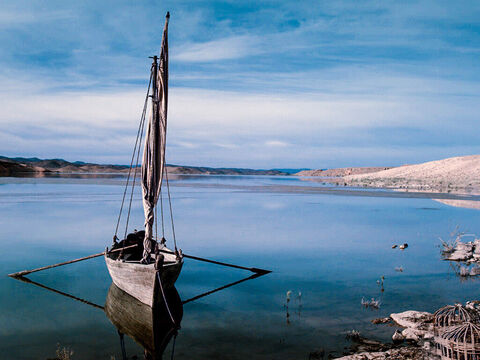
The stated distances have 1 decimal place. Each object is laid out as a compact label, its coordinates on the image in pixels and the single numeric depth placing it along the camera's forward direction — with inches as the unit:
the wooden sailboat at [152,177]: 387.2
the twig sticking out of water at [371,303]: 402.0
